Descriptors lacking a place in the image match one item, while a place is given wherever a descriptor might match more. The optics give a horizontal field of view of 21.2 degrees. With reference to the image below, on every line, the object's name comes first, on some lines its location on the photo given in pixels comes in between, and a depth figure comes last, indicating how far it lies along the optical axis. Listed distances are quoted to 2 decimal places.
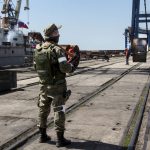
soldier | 6.16
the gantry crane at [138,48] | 31.70
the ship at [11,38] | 32.16
